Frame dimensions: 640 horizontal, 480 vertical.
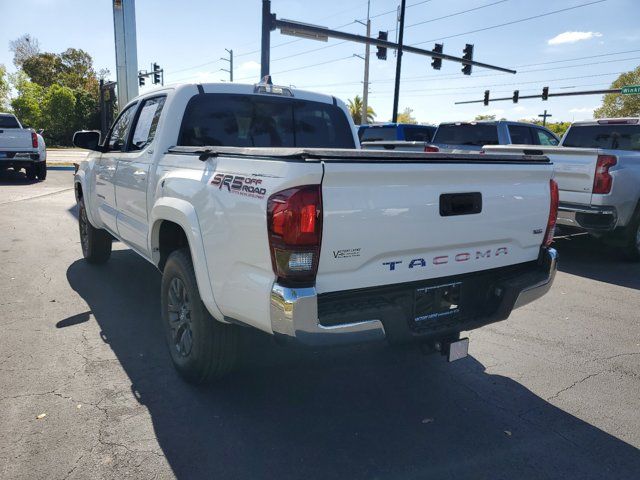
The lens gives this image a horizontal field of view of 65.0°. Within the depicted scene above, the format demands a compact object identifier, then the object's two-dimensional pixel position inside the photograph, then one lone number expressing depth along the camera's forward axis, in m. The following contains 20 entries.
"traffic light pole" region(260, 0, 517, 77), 16.83
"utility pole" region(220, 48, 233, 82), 55.09
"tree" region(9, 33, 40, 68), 68.71
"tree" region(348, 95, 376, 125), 56.78
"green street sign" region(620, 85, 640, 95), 27.52
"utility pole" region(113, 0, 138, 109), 14.59
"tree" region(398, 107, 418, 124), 68.54
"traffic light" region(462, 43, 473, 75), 23.97
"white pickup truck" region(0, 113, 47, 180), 15.23
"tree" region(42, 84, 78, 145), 48.31
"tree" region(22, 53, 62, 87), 66.75
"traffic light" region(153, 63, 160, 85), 40.03
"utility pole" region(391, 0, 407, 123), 21.23
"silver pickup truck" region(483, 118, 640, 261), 6.68
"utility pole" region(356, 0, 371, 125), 36.16
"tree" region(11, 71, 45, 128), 47.06
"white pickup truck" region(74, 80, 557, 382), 2.41
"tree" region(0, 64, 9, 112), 45.00
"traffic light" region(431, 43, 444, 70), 23.09
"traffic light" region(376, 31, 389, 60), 21.70
